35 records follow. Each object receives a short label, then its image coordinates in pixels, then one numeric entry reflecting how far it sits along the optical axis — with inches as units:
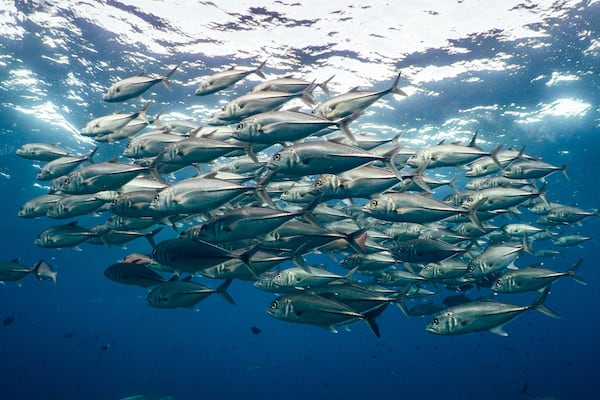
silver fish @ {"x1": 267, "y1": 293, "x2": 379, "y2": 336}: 184.4
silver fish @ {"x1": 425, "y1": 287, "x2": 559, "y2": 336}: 195.5
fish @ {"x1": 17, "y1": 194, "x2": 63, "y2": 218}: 266.9
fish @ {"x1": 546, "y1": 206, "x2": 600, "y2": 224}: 354.6
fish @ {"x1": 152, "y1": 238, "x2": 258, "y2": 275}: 178.9
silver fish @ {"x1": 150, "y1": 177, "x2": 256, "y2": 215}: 173.3
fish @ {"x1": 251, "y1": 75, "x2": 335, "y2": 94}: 227.8
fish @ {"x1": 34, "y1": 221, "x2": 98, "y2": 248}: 253.6
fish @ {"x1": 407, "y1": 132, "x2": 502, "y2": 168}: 252.1
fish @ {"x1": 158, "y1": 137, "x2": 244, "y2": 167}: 194.5
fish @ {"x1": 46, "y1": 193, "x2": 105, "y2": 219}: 237.1
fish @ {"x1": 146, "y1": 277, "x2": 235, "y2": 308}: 216.7
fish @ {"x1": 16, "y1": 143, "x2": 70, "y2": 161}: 286.8
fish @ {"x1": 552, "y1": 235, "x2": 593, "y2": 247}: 461.5
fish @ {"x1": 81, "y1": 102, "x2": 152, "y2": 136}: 256.8
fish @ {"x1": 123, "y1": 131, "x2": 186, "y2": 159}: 224.4
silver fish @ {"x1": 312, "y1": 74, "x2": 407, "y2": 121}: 211.3
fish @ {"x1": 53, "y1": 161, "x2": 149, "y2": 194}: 199.5
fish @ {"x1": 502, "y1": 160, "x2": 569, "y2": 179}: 296.8
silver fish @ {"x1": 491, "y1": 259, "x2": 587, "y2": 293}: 232.1
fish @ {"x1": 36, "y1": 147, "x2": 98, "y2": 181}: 252.0
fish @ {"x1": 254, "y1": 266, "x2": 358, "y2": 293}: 228.8
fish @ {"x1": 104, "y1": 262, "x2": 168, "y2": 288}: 224.7
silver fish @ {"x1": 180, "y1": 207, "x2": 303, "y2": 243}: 177.3
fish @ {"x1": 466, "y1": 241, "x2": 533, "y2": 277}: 251.8
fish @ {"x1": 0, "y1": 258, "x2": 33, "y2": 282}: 292.4
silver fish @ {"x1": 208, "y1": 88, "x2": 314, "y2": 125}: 205.2
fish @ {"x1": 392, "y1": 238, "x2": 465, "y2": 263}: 234.7
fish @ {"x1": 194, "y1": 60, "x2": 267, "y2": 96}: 237.1
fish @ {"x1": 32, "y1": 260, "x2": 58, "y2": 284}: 314.6
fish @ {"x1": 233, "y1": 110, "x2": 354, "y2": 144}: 181.8
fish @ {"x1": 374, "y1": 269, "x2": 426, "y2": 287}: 302.9
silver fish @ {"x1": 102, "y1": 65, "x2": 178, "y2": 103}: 247.9
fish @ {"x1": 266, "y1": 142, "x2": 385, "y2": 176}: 179.5
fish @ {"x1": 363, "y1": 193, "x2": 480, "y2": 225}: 205.0
